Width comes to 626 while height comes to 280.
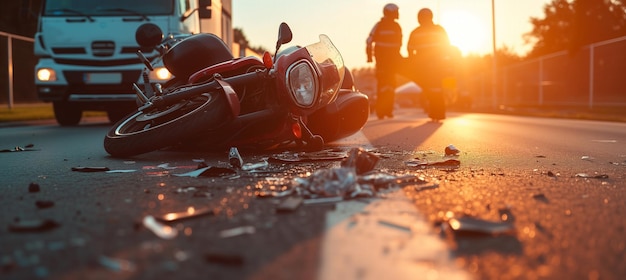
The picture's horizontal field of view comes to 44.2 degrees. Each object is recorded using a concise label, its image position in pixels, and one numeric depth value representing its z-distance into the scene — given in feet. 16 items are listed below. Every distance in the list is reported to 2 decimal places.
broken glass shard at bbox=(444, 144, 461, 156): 22.57
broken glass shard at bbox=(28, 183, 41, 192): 13.97
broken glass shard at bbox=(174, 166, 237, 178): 16.26
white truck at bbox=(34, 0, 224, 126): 43.42
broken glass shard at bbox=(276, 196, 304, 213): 11.12
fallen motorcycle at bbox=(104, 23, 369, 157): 19.94
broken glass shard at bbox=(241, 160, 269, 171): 17.44
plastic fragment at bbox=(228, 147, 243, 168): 17.97
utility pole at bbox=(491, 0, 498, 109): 134.36
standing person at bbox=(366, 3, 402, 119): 51.16
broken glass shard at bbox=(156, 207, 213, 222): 10.39
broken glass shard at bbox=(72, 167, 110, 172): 17.97
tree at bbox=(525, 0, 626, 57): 172.35
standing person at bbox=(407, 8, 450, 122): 48.26
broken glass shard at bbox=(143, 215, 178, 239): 9.35
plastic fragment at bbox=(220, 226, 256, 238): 9.32
